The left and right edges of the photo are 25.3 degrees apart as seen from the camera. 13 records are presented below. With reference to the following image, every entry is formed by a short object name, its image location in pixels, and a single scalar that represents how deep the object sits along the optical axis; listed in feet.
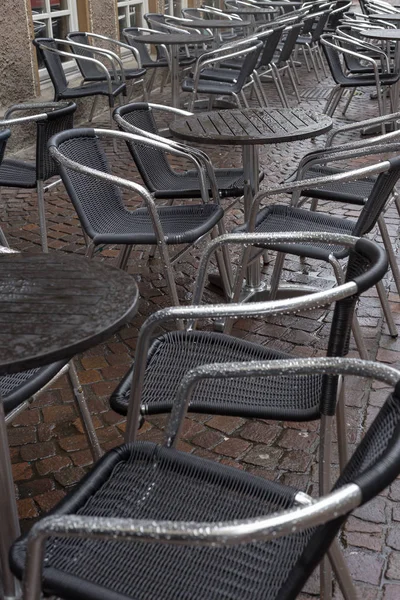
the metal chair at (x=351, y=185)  12.05
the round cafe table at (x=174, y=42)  25.72
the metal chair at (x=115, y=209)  10.77
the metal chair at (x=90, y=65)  25.13
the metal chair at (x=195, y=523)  3.94
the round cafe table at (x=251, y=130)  11.71
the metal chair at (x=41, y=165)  13.42
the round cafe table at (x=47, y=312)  5.29
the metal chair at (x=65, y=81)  23.27
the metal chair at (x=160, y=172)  12.87
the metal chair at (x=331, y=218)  9.70
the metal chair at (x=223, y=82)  23.27
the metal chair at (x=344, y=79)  24.77
